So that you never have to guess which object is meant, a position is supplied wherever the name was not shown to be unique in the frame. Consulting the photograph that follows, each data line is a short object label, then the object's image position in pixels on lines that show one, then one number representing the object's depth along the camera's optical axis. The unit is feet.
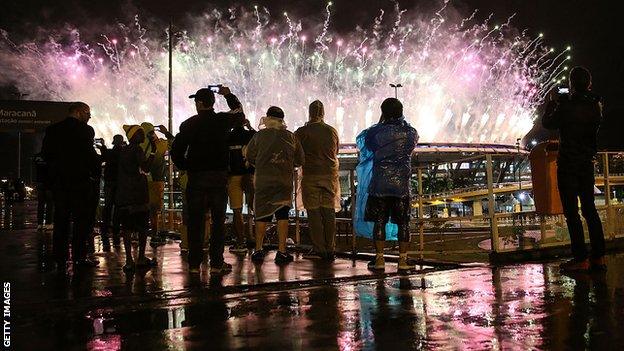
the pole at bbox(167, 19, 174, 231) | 86.58
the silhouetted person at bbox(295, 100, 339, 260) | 25.05
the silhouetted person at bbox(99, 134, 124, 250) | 32.79
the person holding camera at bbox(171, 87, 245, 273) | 20.79
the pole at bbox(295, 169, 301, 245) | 28.56
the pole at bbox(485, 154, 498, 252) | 24.94
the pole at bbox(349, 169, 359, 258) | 26.99
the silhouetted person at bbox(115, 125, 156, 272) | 23.20
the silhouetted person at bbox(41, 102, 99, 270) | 23.07
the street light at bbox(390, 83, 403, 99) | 192.95
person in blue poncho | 22.06
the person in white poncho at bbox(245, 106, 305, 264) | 23.79
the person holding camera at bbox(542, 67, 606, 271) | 20.80
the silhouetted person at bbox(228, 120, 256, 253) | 26.84
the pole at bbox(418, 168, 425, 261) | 26.24
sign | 64.18
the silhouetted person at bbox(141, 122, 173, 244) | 30.14
